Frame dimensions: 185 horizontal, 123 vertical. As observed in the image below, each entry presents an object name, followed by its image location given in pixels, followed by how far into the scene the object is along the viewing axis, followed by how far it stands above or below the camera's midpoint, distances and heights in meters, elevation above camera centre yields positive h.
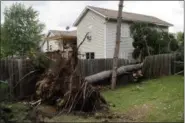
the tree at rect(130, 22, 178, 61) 19.69 +1.02
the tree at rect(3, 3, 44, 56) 29.09 +2.80
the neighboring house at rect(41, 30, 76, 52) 28.86 +2.38
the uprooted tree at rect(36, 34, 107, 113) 8.41 -1.13
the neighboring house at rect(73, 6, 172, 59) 21.55 +1.88
